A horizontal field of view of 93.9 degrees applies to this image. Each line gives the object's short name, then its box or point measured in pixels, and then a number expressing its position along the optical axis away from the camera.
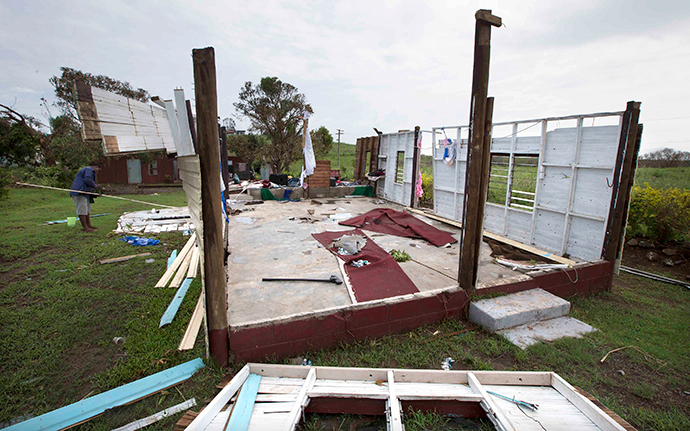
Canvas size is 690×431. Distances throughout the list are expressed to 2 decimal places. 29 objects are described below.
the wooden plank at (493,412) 2.25
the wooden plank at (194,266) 5.19
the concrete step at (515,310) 3.82
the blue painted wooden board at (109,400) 2.35
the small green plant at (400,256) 5.50
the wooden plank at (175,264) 4.90
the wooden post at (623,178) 4.79
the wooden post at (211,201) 2.66
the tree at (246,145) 23.21
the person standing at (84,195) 7.56
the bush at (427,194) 12.91
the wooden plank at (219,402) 2.14
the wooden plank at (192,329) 3.33
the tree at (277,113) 19.38
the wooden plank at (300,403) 2.24
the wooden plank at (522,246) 5.48
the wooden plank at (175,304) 3.77
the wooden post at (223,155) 9.62
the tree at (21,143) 15.07
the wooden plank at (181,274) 4.83
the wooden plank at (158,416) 2.38
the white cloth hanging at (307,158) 10.52
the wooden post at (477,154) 3.65
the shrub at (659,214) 6.77
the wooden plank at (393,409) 2.23
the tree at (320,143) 22.06
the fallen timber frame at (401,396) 2.32
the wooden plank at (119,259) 5.69
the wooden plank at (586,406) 2.23
